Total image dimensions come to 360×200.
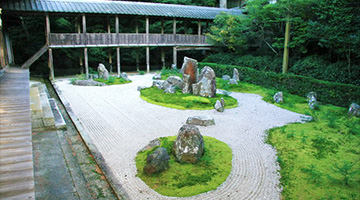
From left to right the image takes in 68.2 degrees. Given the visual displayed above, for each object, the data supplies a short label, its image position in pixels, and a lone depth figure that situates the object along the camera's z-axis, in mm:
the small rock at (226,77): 20656
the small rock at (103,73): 20453
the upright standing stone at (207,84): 14414
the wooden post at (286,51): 17766
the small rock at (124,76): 20909
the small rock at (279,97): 14016
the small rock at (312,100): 12862
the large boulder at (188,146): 6988
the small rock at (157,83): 17186
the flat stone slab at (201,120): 10273
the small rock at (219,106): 12284
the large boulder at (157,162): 6414
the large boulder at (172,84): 15733
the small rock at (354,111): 11244
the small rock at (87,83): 18734
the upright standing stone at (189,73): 15188
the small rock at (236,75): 20000
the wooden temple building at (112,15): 18469
